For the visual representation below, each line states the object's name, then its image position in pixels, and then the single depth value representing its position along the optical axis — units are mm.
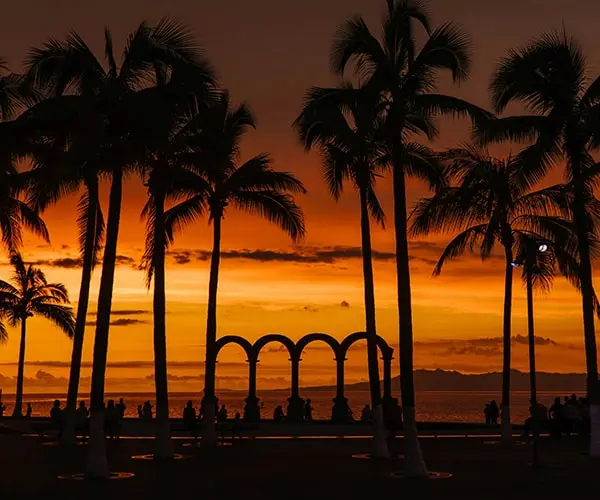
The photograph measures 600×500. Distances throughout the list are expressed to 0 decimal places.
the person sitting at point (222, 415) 44631
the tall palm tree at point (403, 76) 23375
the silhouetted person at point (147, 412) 48544
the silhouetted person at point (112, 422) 34688
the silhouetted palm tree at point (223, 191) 31688
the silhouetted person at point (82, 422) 33531
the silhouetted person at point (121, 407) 41250
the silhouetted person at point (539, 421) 36344
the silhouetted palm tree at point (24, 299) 57219
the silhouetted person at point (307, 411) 48134
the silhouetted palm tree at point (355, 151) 26719
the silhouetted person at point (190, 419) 35000
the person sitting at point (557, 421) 37062
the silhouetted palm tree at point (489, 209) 32344
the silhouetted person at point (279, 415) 46800
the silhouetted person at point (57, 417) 35000
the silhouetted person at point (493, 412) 47094
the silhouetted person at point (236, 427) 34250
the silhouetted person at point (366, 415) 45919
